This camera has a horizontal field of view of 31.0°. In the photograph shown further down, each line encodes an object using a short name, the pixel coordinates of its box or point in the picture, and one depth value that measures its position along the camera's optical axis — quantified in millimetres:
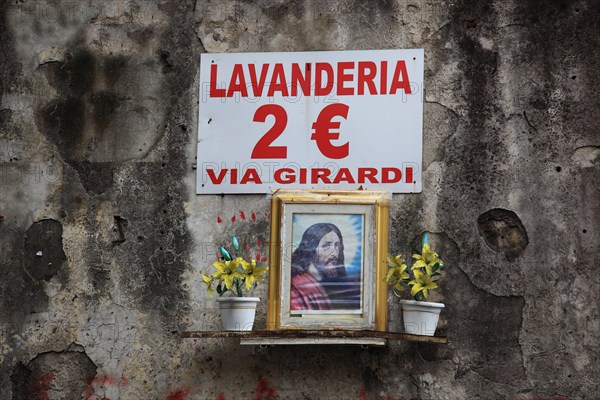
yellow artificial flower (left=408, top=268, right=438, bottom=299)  5086
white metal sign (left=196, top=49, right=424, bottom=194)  5410
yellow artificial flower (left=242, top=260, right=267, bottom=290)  5160
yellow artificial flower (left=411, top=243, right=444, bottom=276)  5113
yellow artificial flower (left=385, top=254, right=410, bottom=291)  5125
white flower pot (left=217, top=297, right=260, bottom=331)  5113
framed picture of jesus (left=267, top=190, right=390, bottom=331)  5176
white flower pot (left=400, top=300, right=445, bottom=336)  5062
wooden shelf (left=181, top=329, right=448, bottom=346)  5016
